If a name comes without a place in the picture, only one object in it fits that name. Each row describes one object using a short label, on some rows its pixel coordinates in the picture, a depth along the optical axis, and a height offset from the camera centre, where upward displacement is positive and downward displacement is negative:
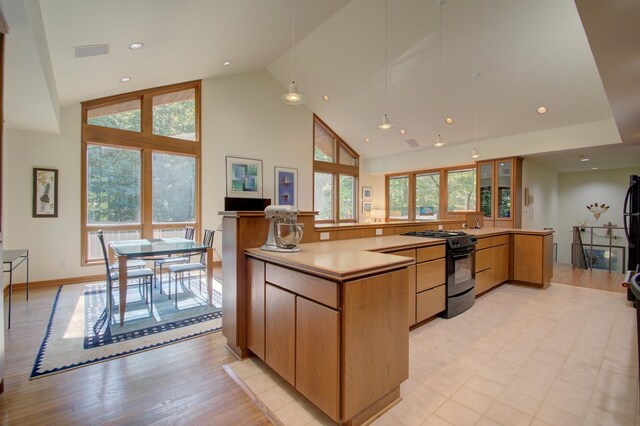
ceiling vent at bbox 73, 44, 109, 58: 3.17 +1.81
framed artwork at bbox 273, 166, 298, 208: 6.92 +0.65
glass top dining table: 3.07 -0.46
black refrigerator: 3.70 -0.12
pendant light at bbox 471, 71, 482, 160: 4.89 +1.87
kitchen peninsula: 1.53 -0.67
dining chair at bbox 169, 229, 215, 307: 3.80 -0.74
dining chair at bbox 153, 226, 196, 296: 4.22 -0.75
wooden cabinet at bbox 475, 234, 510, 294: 3.95 -0.72
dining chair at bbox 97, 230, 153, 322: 3.19 -0.74
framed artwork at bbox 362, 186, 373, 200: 9.08 +0.63
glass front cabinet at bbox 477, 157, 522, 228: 6.24 +0.48
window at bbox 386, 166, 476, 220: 7.25 +0.54
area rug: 2.42 -1.21
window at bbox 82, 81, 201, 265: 4.93 +0.86
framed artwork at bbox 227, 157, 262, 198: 6.18 +0.76
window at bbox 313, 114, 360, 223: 8.07 +1.06
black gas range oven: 3.19 -0.67
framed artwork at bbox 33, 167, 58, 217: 4.43 +0.29
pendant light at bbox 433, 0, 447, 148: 3.92 +2.60
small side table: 2.81 -0.47
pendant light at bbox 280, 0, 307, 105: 3.10 +1.26
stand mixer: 2.16 -0.14
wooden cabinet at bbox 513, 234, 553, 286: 4.42 -0.72
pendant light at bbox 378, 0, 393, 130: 4.06 +2.82
